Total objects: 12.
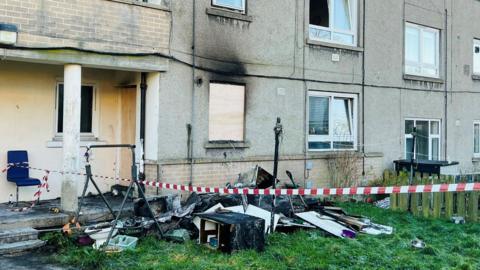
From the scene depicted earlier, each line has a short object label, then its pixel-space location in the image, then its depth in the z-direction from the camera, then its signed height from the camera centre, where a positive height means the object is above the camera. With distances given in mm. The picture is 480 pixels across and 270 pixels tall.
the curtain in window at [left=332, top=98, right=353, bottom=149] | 14062 +476
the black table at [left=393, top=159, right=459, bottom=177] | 13625 -650
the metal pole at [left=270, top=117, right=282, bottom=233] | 8659 -658
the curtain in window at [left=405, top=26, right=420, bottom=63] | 16062 +3043
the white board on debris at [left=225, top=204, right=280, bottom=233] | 8906 -1285
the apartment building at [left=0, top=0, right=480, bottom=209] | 9750 +1278
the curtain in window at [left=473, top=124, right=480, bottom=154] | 18594 +167
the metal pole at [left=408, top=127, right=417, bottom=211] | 11828 -964
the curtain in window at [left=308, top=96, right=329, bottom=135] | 13516 +634
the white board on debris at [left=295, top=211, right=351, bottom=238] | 9211 -1527
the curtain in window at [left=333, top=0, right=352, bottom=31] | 14219 +3456
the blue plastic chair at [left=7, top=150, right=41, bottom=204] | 9922 -682
